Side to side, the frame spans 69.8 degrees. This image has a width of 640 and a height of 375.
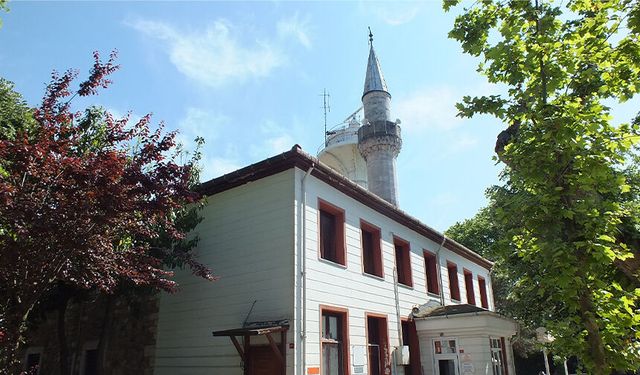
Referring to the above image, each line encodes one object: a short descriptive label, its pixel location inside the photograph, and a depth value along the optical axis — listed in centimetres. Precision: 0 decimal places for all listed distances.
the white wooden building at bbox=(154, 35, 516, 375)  978
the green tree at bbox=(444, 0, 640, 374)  486
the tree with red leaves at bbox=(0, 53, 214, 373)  669
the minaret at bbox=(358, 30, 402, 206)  2262
